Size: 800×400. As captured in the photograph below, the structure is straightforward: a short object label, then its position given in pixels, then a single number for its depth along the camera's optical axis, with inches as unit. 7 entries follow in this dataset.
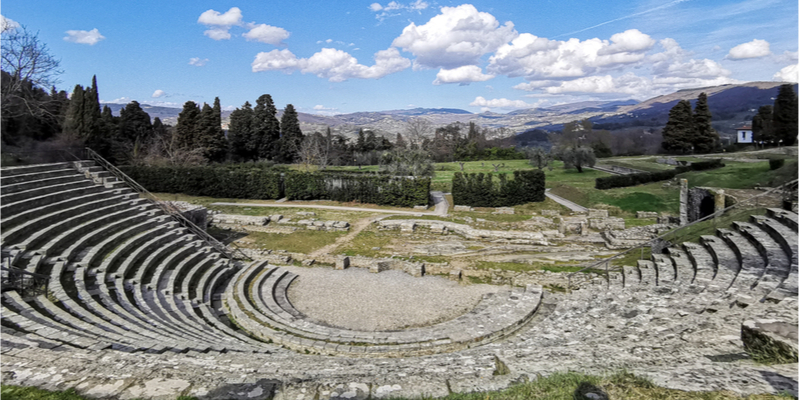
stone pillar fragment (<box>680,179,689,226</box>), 980.9
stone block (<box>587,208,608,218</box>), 1080.4
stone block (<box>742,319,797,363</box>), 219.6
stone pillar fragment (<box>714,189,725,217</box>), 851.4
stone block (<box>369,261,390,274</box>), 725.9
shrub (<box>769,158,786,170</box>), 1069.1
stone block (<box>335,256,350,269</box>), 741.9
